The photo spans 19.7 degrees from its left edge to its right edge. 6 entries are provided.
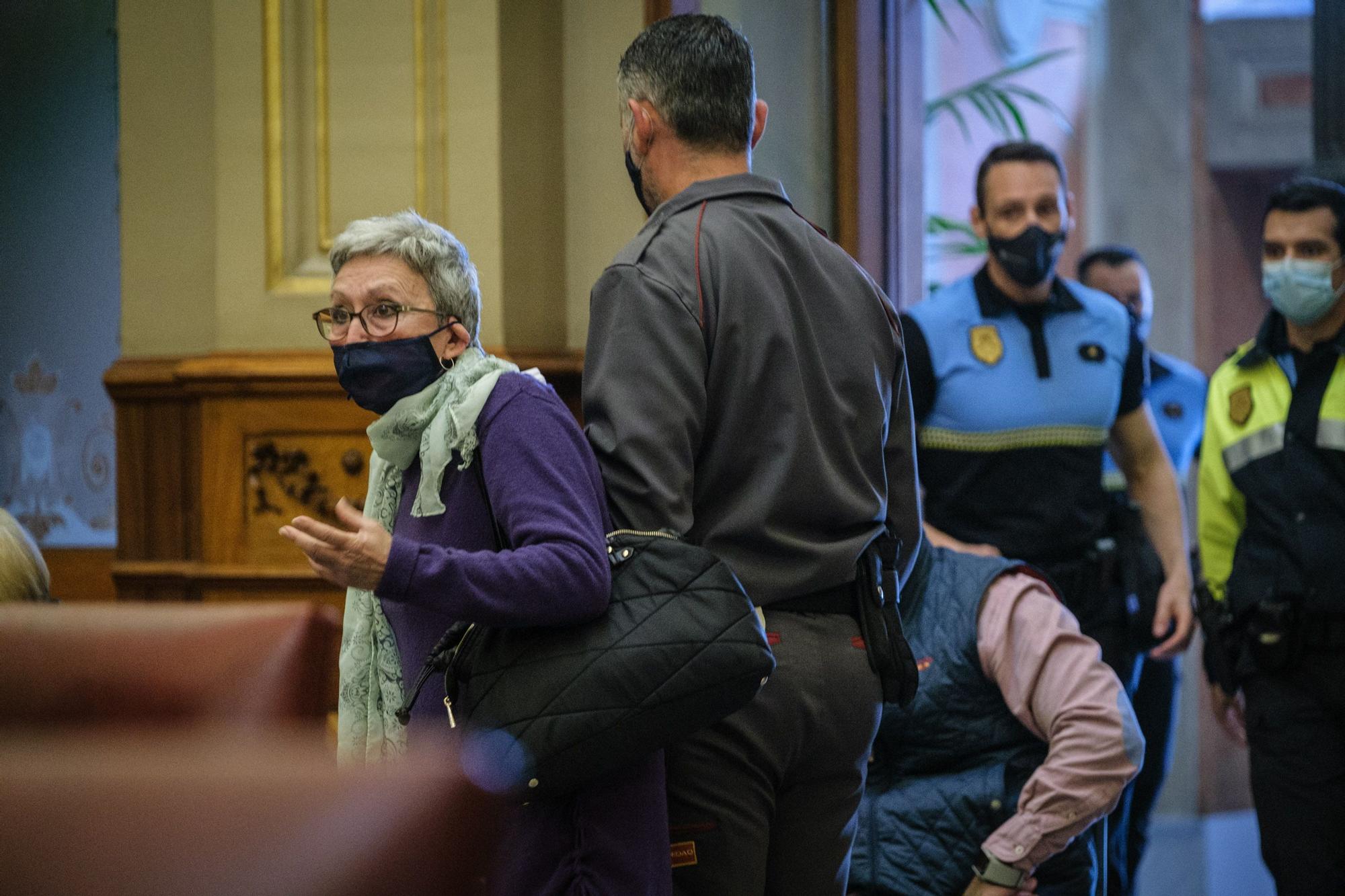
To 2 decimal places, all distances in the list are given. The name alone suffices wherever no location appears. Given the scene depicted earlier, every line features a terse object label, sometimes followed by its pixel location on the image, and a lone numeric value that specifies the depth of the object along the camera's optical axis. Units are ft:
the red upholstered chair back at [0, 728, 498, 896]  11.21
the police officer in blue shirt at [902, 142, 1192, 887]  19.91
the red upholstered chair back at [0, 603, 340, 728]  15.95
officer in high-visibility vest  19.68
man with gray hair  15.99
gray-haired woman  15.39
